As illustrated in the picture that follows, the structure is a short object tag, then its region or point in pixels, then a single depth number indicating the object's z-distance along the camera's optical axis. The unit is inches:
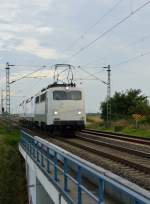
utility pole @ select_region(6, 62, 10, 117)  1969.7
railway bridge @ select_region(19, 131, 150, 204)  275.4
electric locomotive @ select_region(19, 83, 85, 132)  1222.3
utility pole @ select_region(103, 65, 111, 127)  1796.3
